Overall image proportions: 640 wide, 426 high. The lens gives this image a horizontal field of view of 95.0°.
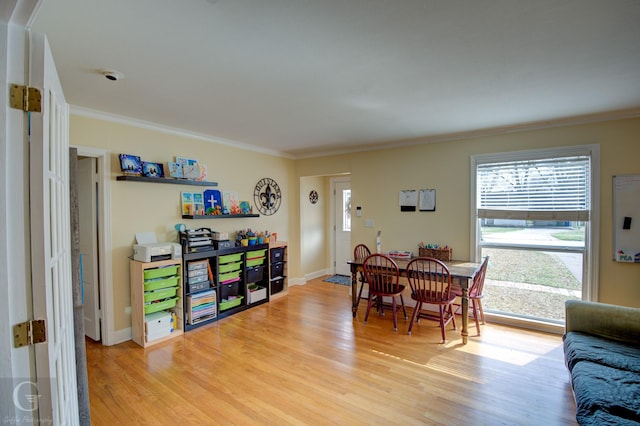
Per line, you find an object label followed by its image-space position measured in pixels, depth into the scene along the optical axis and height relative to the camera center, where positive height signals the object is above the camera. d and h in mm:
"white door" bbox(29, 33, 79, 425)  1036 -134
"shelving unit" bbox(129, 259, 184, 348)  3137 -1050
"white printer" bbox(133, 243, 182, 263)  3170 -490
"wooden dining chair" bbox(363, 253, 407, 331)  3566 -913
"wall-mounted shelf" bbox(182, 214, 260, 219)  3758 -121
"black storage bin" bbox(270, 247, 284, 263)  4711 -776
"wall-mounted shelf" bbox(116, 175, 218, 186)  3156 +319
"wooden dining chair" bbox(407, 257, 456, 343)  3244 -1002
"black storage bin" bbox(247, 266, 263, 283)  4328 -1007
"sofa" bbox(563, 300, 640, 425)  1590 -1069
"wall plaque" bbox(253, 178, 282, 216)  4846 +181
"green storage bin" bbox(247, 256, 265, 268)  4328 -824
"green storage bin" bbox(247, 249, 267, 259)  4316 -705
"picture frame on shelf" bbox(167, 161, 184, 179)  3561 +458
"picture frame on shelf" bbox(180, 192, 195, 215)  3789 +56
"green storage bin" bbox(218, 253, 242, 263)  3951 -703
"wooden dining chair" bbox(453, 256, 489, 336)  3330 -1002
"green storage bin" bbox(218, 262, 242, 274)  3941 -829
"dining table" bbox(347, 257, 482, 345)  3211 -794
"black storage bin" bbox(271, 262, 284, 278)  4738 -1027
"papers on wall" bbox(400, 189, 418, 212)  4315 +84
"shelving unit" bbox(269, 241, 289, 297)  4709 -1029
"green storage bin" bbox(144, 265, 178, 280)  3186 -721
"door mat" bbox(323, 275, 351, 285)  5727 -1483
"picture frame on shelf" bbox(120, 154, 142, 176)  3156 +473
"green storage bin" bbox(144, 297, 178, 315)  3191 -1097
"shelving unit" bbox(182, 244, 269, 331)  3543 -1012
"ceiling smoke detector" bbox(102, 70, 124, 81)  2133 +986
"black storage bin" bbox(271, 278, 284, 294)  4801 -1312
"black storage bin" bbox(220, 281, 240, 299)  4029 -1168
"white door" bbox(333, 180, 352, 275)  6164 -358
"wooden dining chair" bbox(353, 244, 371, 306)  4516 -723
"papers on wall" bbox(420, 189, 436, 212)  4156 +79
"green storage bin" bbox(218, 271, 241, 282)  3927 -948
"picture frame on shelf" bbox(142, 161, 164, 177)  3355 +448
